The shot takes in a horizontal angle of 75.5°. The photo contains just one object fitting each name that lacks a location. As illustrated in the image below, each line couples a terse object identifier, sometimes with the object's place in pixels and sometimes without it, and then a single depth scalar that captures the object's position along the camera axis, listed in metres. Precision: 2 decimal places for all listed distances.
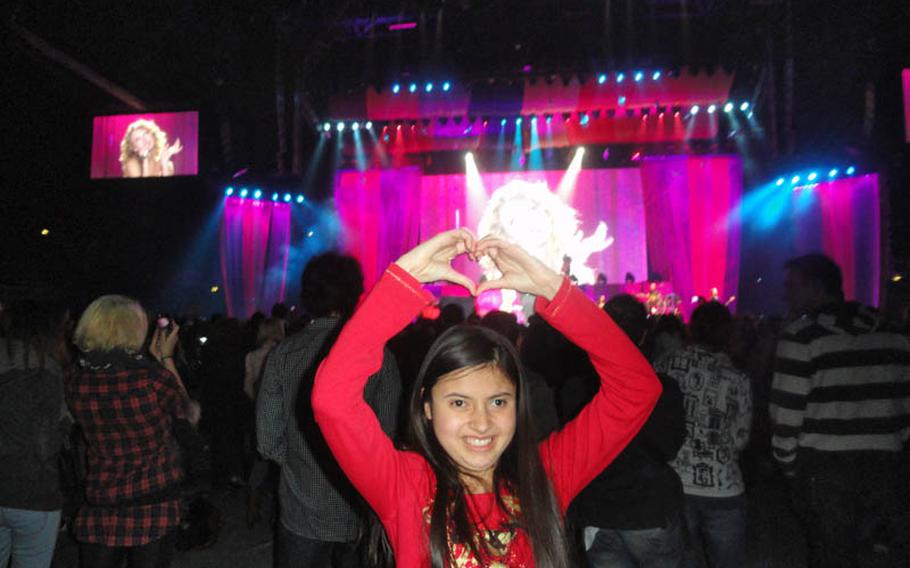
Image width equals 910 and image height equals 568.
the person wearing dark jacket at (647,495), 2.45
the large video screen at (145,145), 11.68
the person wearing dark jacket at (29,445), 2.59
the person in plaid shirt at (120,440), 2.39
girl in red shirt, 1.32
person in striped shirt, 2.80
